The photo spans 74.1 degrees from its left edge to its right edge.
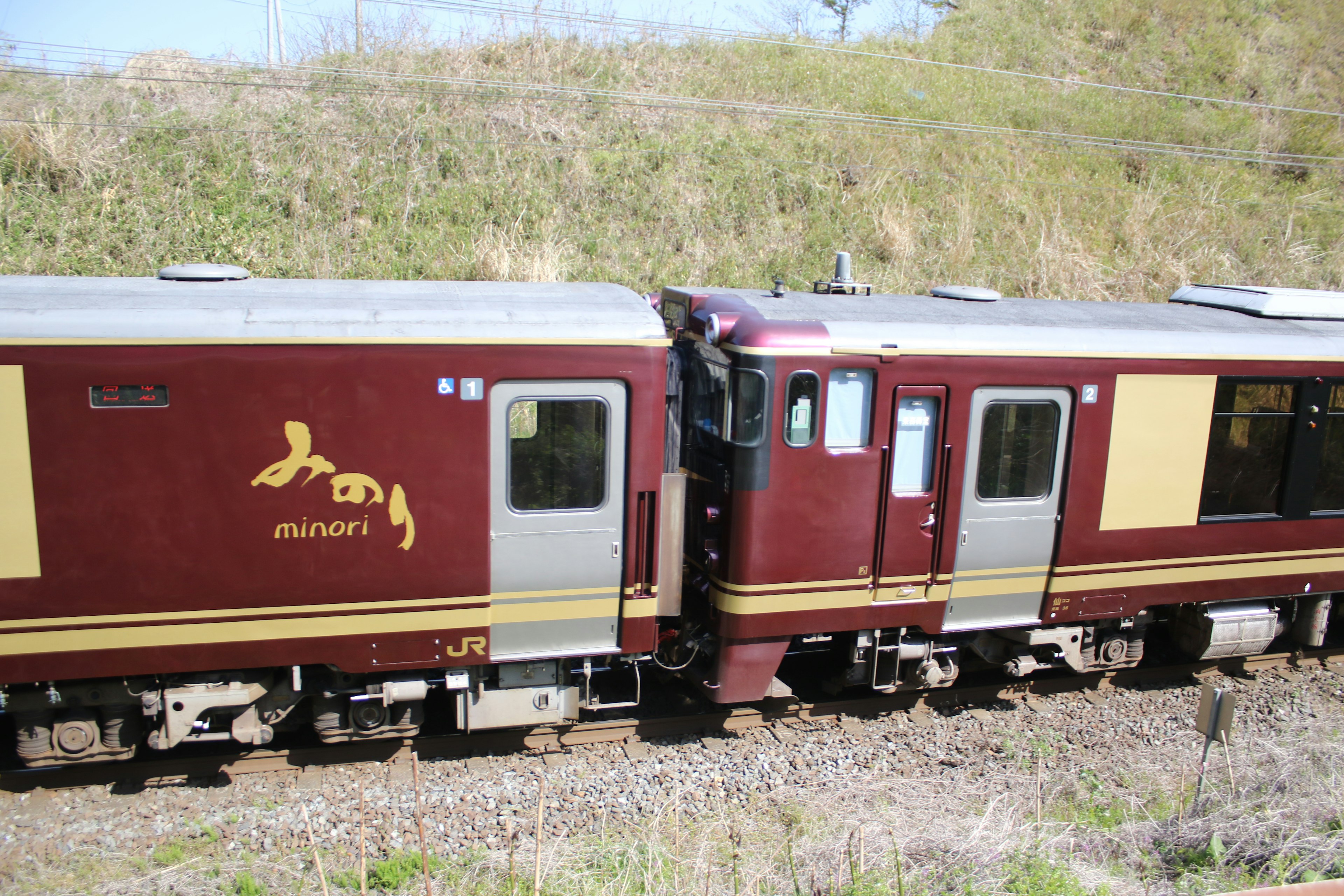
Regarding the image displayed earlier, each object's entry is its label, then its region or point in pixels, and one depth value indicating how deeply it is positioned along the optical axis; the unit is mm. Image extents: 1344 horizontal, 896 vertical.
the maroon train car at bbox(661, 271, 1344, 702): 6559
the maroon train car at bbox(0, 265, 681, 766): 5301
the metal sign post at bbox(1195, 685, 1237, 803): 5977
